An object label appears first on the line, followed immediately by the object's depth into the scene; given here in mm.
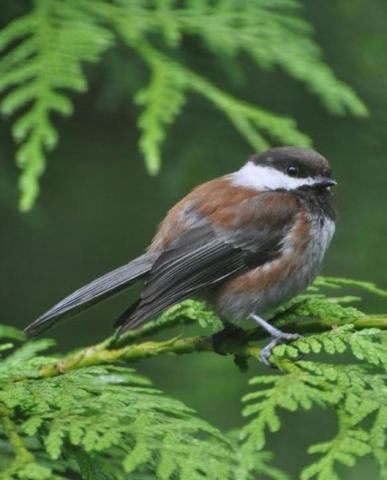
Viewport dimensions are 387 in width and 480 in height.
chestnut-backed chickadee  6687
